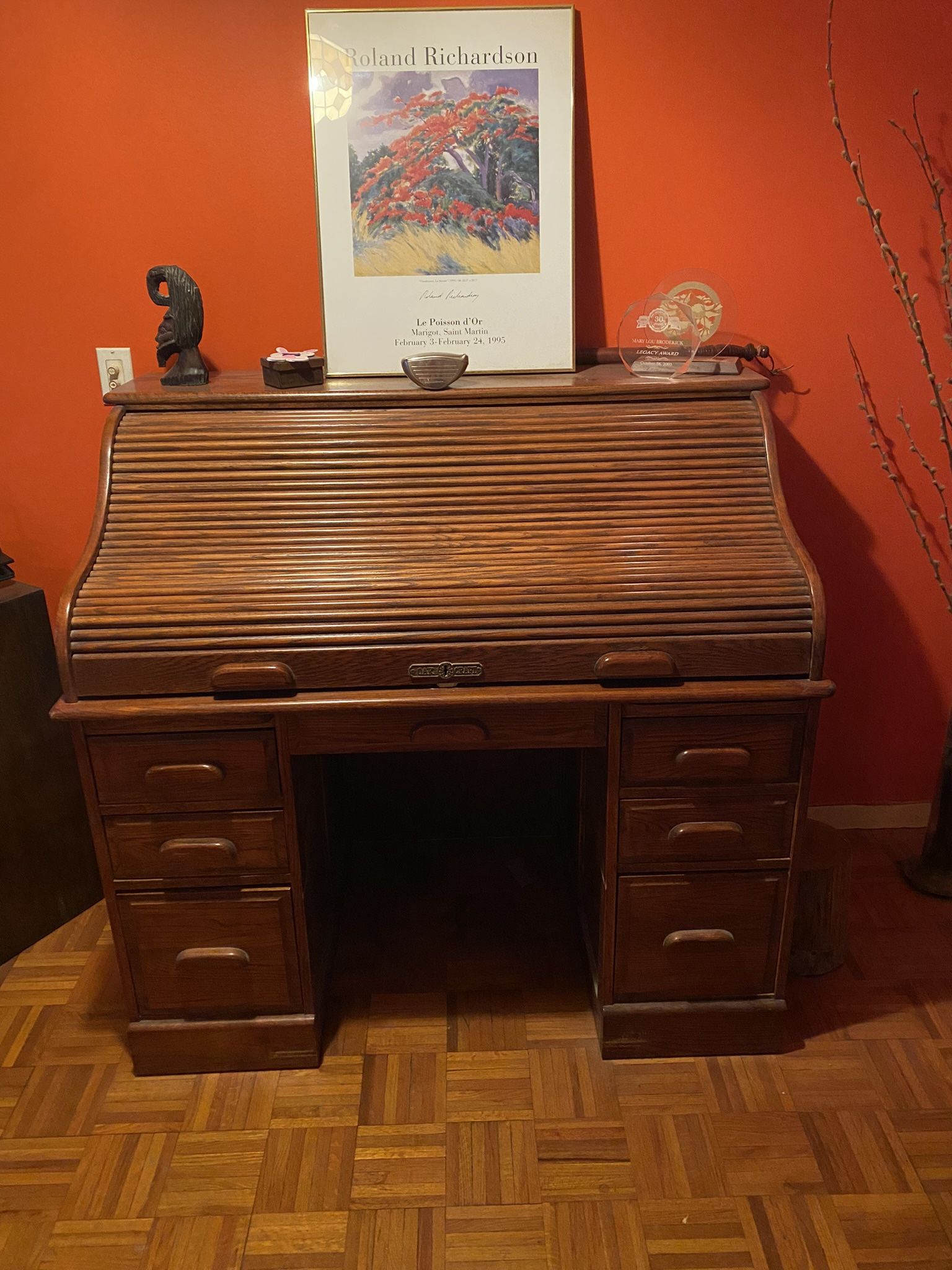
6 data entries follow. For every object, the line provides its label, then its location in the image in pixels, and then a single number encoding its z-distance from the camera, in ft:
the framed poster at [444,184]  6.61
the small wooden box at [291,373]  6.46
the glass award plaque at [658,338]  6.78
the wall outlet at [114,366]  7.41
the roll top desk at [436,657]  5.58
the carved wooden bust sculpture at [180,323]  6.61
